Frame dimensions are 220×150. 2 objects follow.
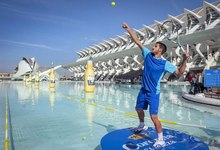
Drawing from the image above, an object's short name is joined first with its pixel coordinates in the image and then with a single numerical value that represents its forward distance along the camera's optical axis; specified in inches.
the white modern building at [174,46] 1060.7
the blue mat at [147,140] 96.5
